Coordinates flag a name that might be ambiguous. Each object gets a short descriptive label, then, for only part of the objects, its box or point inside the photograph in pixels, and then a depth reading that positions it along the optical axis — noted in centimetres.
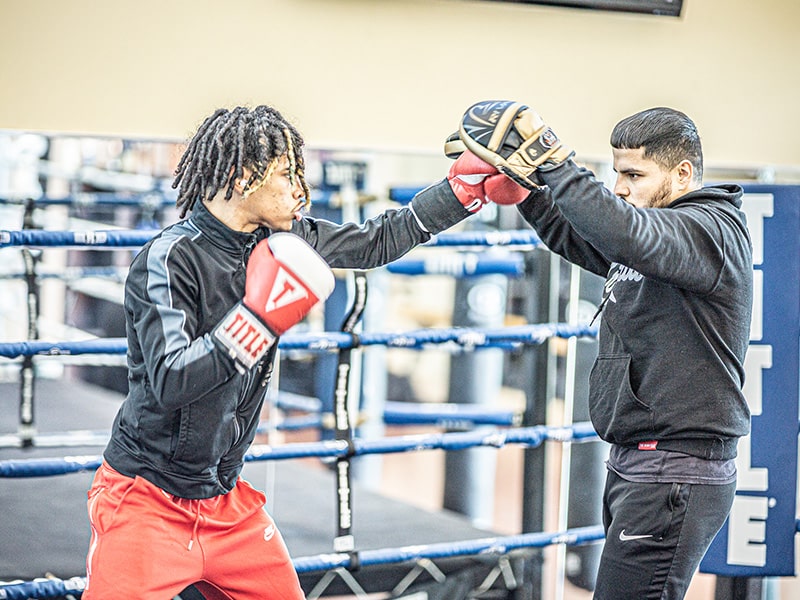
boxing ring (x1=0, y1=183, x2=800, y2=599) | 484
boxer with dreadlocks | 403
